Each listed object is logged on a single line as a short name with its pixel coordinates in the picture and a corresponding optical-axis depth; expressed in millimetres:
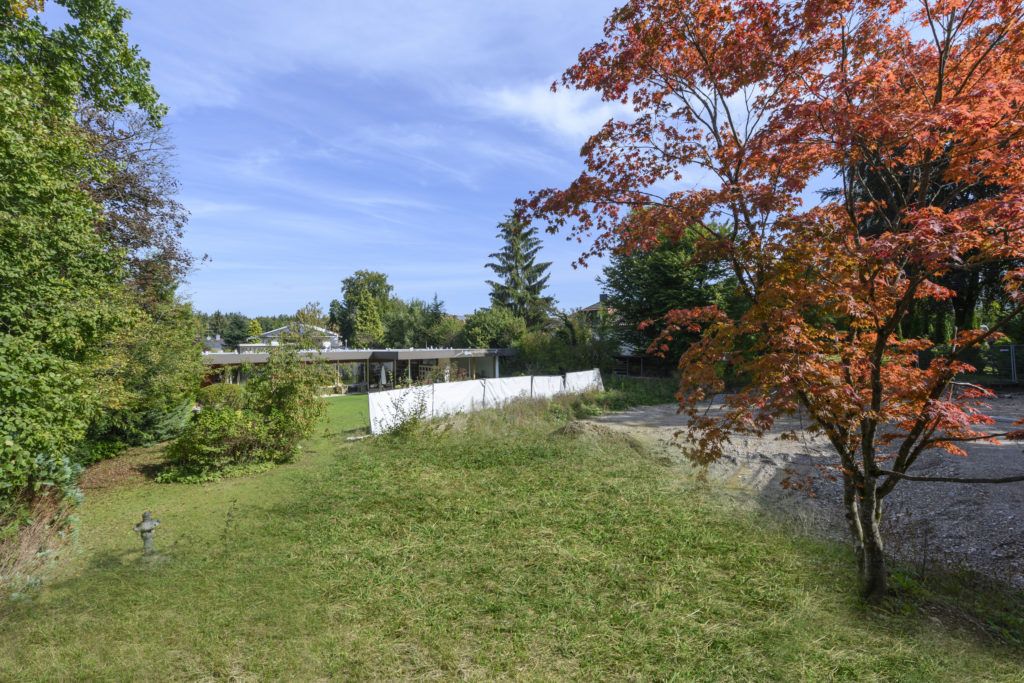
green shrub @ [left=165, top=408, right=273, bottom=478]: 8352
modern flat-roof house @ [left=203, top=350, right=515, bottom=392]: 19166
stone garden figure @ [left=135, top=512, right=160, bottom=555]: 4871
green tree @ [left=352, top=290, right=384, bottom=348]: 44719
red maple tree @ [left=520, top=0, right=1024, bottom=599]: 3340
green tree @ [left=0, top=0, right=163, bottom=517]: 4645
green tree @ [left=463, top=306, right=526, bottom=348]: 29828
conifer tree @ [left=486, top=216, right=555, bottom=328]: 36156
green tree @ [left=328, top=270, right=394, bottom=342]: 52656
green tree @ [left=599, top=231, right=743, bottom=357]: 22438
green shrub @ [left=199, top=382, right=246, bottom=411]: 14188
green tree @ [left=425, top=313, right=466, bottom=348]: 32909
